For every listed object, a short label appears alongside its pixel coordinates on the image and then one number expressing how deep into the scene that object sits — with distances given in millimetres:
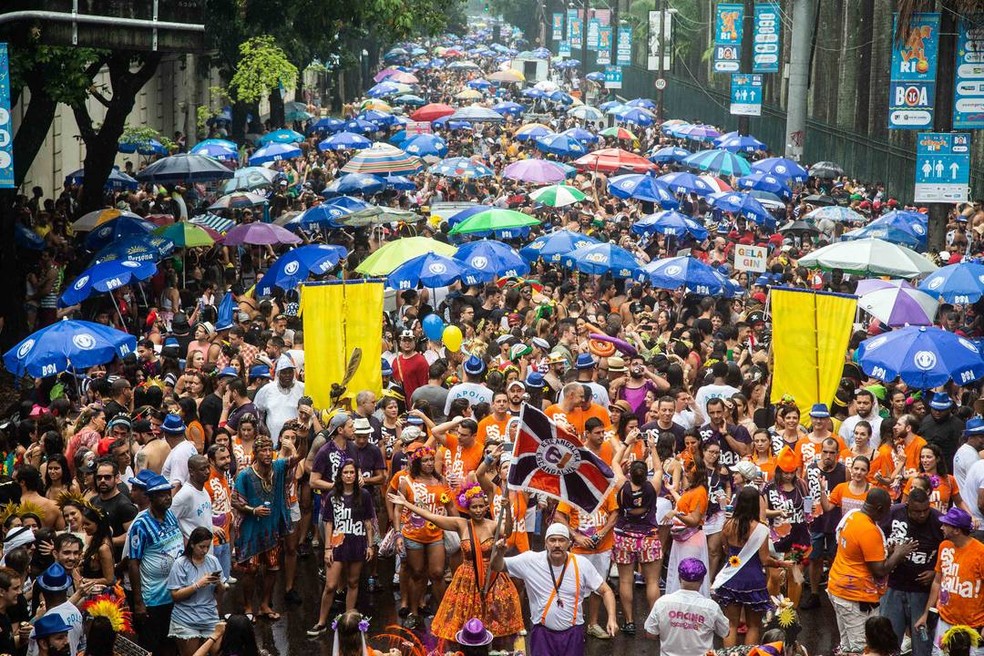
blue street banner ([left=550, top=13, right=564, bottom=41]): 85688
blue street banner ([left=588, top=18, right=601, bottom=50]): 66200
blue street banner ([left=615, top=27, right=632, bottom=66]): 54938
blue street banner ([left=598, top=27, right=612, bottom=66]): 60425
